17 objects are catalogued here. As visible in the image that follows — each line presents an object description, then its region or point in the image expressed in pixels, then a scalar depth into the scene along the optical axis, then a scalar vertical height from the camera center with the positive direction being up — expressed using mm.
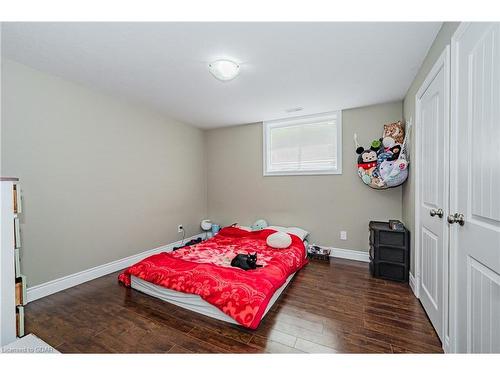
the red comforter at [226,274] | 1664 -864
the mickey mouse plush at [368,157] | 2760 +372
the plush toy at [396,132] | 2627 +678
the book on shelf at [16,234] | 1413 -325
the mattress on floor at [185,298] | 1767 -1065
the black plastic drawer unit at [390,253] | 2365 -802
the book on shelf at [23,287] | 1438 -701
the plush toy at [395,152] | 2545 +404
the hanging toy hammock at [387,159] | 2477 +329
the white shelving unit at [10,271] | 1341 -555
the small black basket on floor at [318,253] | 3127 -1034
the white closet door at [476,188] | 926 -20
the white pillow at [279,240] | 2783 -751
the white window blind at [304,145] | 3299 +680
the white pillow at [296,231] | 3245 -732
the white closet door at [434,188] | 1403 -30
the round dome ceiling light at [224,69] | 1918 +1100
